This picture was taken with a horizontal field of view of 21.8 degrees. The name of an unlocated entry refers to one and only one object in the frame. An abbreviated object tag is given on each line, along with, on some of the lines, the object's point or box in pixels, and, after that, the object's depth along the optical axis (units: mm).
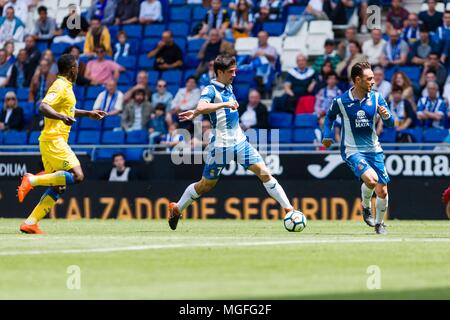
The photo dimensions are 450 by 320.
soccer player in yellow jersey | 15008
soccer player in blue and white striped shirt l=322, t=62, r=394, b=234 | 15344
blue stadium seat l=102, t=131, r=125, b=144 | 24266
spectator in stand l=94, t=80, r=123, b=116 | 24453
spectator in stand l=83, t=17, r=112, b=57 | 26406
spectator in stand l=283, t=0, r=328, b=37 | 24703
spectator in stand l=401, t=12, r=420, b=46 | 23266
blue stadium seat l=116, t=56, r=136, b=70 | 26328
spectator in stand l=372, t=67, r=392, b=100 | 22219
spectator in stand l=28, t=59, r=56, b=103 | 26266
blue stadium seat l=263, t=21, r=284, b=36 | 25342
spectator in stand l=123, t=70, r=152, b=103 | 24203
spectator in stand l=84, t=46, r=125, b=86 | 25812
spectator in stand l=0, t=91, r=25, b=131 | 25578
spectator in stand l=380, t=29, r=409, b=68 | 22953
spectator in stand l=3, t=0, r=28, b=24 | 28542
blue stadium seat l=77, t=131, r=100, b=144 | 24938
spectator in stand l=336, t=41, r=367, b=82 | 22828
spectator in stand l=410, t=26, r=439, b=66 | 22766
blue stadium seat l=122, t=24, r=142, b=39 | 27000
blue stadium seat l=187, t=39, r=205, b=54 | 25719
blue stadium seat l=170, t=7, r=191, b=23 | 26766
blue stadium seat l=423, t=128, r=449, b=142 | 21344
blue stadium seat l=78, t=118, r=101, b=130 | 25419
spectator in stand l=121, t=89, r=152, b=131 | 23844
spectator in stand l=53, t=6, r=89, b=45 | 27375
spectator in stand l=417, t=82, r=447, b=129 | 21516
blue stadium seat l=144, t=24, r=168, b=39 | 26734
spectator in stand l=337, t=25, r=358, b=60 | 23328
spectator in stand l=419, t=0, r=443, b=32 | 23297
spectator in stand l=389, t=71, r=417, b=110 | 21797
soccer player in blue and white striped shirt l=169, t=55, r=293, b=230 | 15195
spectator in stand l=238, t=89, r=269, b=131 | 22484
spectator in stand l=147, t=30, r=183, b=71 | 25516
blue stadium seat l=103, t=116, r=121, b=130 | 25078
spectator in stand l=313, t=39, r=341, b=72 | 23500
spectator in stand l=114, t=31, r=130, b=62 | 26500
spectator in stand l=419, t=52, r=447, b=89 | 22172
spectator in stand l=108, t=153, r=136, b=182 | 22672
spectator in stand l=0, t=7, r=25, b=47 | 28391
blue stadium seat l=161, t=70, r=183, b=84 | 25109
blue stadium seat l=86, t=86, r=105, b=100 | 25812
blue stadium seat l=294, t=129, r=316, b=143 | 22609
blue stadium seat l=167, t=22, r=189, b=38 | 26453
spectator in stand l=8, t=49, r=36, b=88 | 26969
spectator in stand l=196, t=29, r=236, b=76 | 24672
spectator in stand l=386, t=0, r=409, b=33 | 23906
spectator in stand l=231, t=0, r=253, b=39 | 25359
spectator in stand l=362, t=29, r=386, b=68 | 23109
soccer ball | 15062
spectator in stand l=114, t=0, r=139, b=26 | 27312
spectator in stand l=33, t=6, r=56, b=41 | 27938
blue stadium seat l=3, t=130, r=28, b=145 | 25297
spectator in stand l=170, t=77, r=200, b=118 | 23656
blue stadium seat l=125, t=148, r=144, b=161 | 23098
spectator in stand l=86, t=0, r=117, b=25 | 27750
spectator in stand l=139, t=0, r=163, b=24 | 26953
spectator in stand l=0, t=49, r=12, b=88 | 27406
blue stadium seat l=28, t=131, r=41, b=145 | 25203
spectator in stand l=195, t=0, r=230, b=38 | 25750
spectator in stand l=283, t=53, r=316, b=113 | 23188
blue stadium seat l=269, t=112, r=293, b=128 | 22938
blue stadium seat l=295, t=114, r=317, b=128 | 22688
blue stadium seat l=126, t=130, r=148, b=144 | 23719
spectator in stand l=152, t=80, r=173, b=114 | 24031
